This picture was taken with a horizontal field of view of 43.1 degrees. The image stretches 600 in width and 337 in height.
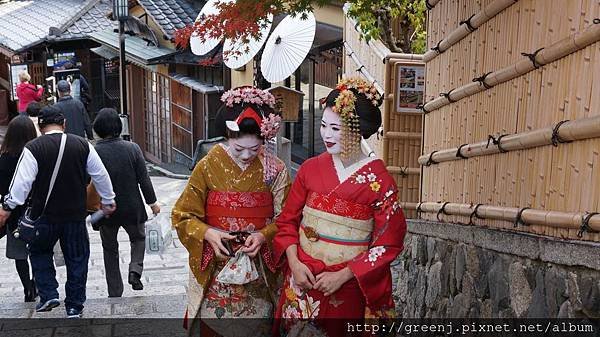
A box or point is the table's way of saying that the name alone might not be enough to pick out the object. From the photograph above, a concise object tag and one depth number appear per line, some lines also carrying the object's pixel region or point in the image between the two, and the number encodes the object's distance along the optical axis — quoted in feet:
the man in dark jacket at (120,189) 23.70
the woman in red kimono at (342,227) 14.65
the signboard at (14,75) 75.66
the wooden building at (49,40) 77.77
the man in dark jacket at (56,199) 20.36
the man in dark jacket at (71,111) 41.73
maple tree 20.07
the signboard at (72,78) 68.90
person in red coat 61.41
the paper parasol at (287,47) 36.70
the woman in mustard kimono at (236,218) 16.26
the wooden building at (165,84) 60.44
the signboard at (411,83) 27.84
